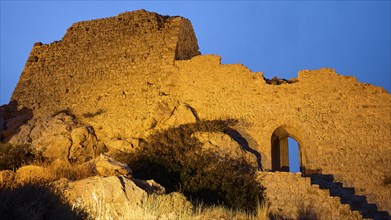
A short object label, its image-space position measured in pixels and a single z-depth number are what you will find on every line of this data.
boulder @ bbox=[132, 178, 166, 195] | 7.53
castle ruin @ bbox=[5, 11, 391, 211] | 11.18
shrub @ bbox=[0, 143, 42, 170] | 11.71
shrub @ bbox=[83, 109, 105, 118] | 13.59
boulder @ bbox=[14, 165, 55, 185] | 7.99
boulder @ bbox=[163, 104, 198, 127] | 12.44
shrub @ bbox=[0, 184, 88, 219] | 5.93
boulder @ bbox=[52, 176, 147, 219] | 6.68
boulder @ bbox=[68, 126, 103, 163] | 12.68
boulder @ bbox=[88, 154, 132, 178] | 8.42
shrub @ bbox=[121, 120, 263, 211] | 9.50
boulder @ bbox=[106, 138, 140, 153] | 12.24
